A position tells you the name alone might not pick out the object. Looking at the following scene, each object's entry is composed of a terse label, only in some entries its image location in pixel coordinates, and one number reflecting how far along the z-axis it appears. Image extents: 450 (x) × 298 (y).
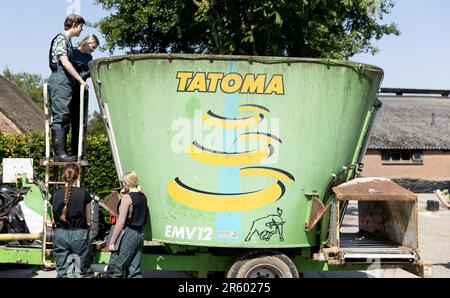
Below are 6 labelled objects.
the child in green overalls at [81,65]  6.84
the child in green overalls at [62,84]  6.55
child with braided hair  5.94
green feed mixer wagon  6.25
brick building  34.47
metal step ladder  6.40
